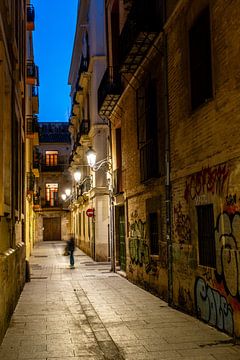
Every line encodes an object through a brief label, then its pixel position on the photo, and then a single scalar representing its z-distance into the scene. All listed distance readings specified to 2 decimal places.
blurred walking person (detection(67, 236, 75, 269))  21.55
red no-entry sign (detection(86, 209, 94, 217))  24.36
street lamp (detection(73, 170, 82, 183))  21.94
